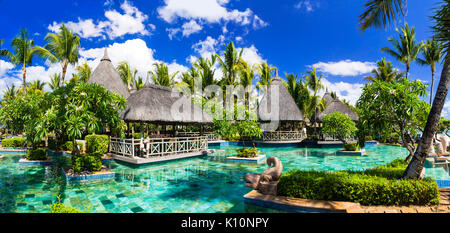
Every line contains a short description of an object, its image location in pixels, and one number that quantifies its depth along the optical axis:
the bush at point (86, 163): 8.09
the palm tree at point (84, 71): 27.21
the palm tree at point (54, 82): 35.12
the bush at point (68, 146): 13.84
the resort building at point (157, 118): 11.45
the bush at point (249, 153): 12.58
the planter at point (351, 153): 14.48
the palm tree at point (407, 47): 21.08
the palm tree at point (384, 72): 23.92
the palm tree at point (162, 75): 29.92
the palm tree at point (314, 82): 30.25
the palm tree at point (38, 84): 34.98
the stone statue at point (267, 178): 5.48
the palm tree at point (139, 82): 30.94
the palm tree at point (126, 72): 29.53
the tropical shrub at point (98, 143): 12.47
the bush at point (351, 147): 14.93
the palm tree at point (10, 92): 37.10
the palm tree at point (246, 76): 25.22
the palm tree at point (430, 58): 21.17
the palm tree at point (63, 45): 18.58
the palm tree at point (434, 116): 4.25
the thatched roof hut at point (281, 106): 22.00
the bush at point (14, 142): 15.70
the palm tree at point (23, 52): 18.84
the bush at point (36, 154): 10.95
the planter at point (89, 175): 7.88
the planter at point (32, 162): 10.66
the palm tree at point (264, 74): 27.77
